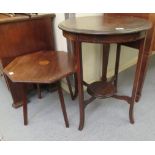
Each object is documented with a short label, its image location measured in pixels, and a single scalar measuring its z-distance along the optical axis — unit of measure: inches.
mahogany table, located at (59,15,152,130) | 39.6
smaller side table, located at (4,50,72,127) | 44.6
